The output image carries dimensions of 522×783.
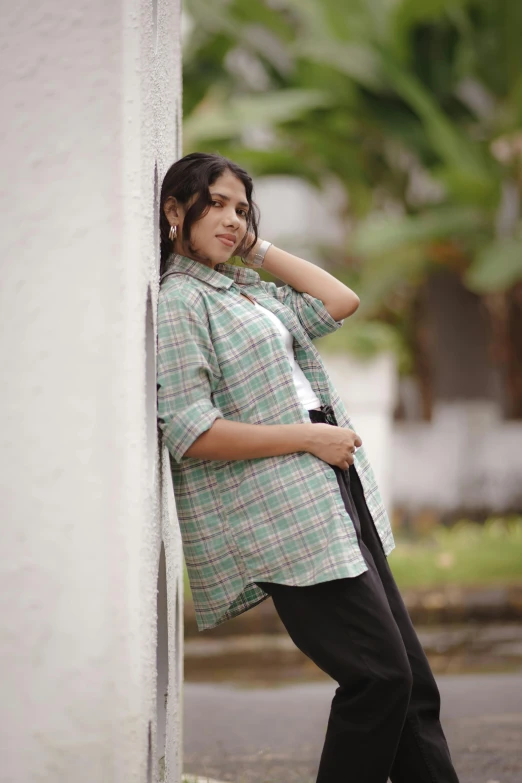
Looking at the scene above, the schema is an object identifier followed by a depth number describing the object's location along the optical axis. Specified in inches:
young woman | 154.2
